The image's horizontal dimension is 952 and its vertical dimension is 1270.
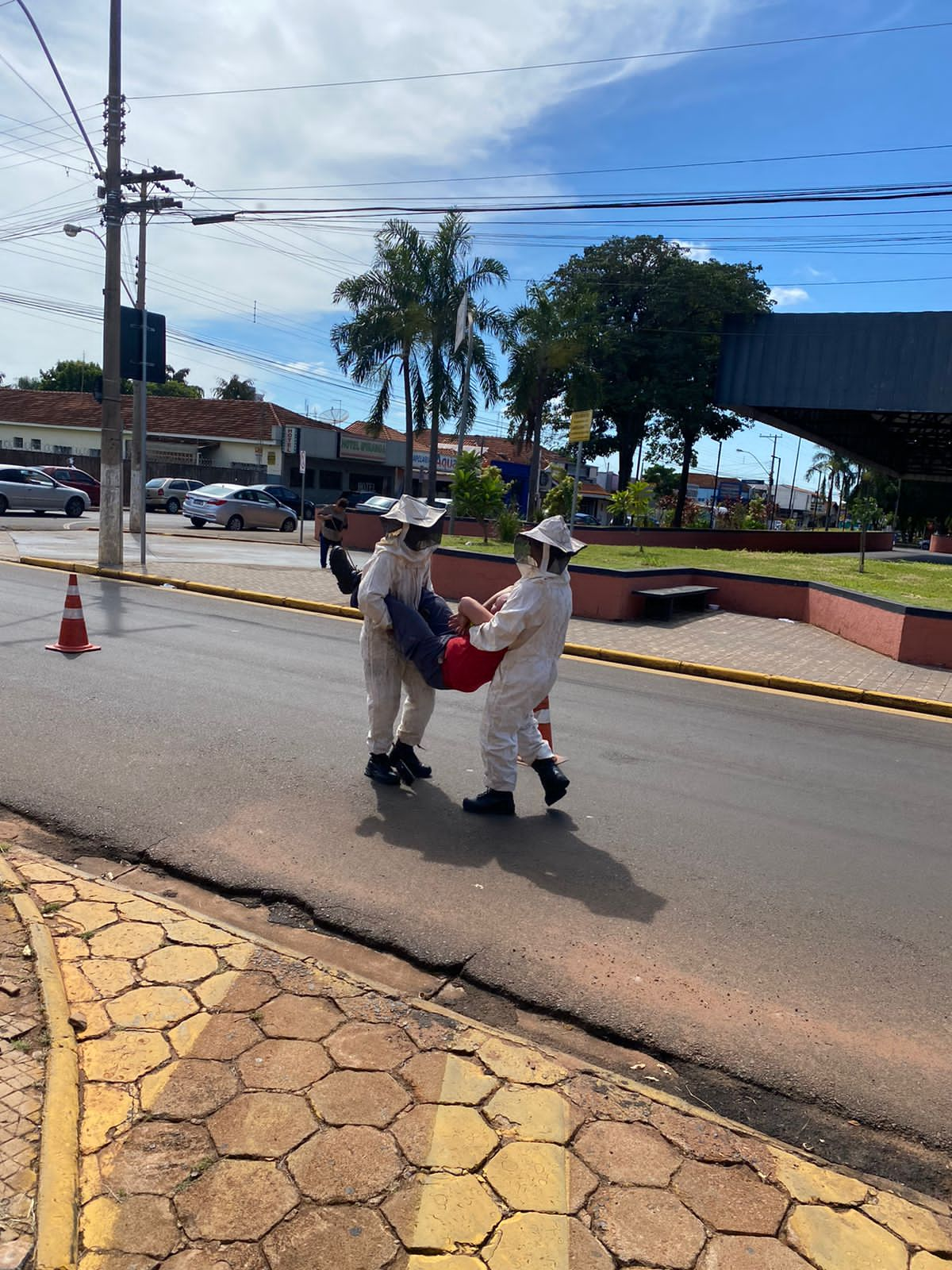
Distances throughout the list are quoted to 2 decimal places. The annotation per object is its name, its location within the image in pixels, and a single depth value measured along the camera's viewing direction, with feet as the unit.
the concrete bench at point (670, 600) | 45.42
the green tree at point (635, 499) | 87.15
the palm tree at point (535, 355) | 106.83
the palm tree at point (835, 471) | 264.31
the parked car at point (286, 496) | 115.14
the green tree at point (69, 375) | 232.94
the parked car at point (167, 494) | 113.80
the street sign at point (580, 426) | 49.29
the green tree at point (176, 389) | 249.55
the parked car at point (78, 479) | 104.53
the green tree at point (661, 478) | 147.43
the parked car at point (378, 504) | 90.33
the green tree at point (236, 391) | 253.44
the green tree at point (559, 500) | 88.86
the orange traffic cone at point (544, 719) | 19.26
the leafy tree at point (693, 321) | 133.08
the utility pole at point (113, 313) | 52.19
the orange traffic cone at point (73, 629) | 29.45
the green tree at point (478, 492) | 77.92
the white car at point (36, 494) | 91.91
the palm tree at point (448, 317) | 99.76
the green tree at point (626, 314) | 135.54
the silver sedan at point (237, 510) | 96.37
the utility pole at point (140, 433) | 62.47
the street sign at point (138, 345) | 54.85
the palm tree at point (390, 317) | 100.07
